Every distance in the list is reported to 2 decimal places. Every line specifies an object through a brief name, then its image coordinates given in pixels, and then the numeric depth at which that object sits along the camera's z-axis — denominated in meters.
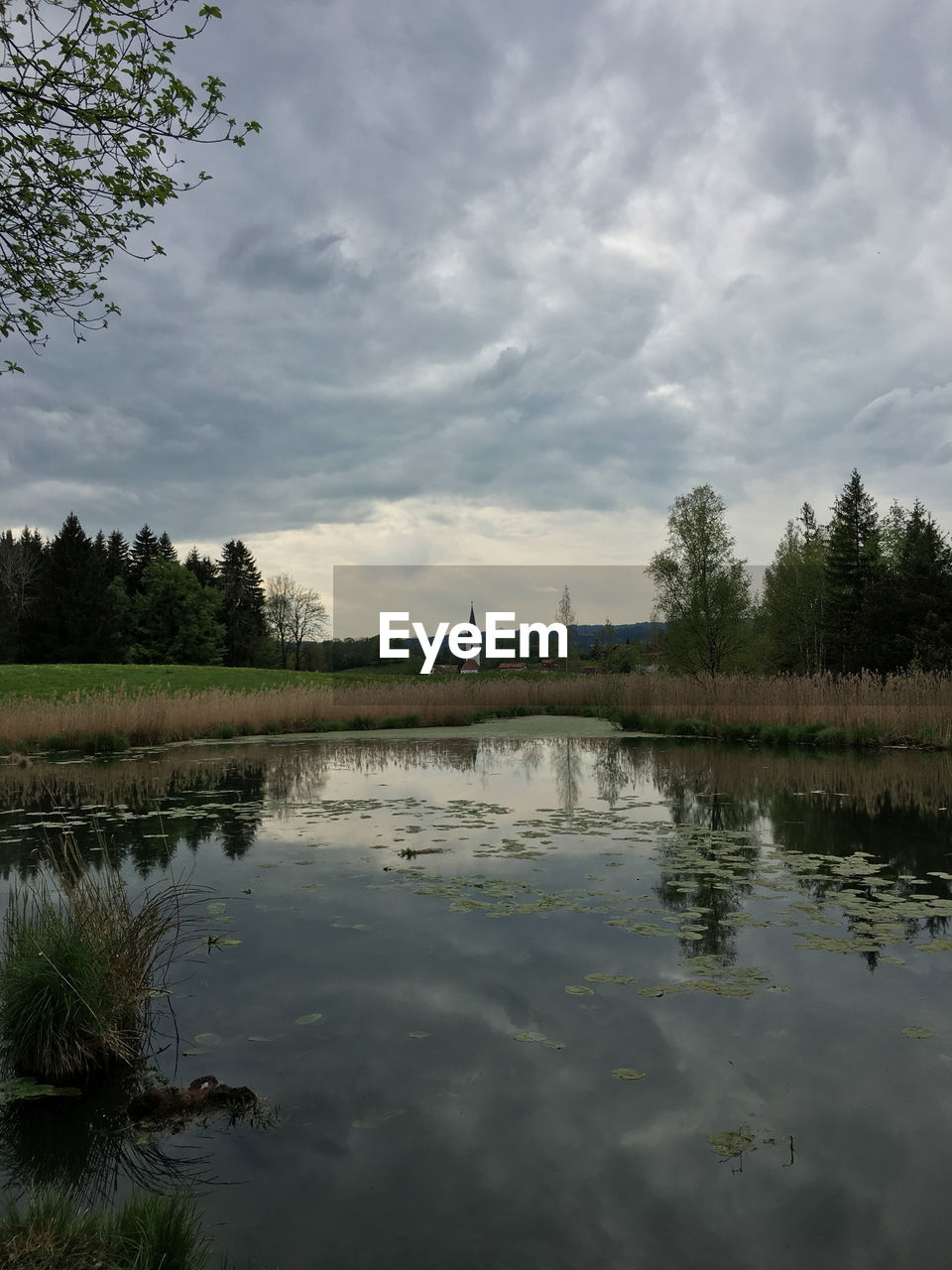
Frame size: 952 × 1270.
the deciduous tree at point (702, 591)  35.28
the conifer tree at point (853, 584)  36.19
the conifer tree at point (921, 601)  31.78
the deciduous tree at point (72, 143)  4.83
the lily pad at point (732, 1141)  2.78
